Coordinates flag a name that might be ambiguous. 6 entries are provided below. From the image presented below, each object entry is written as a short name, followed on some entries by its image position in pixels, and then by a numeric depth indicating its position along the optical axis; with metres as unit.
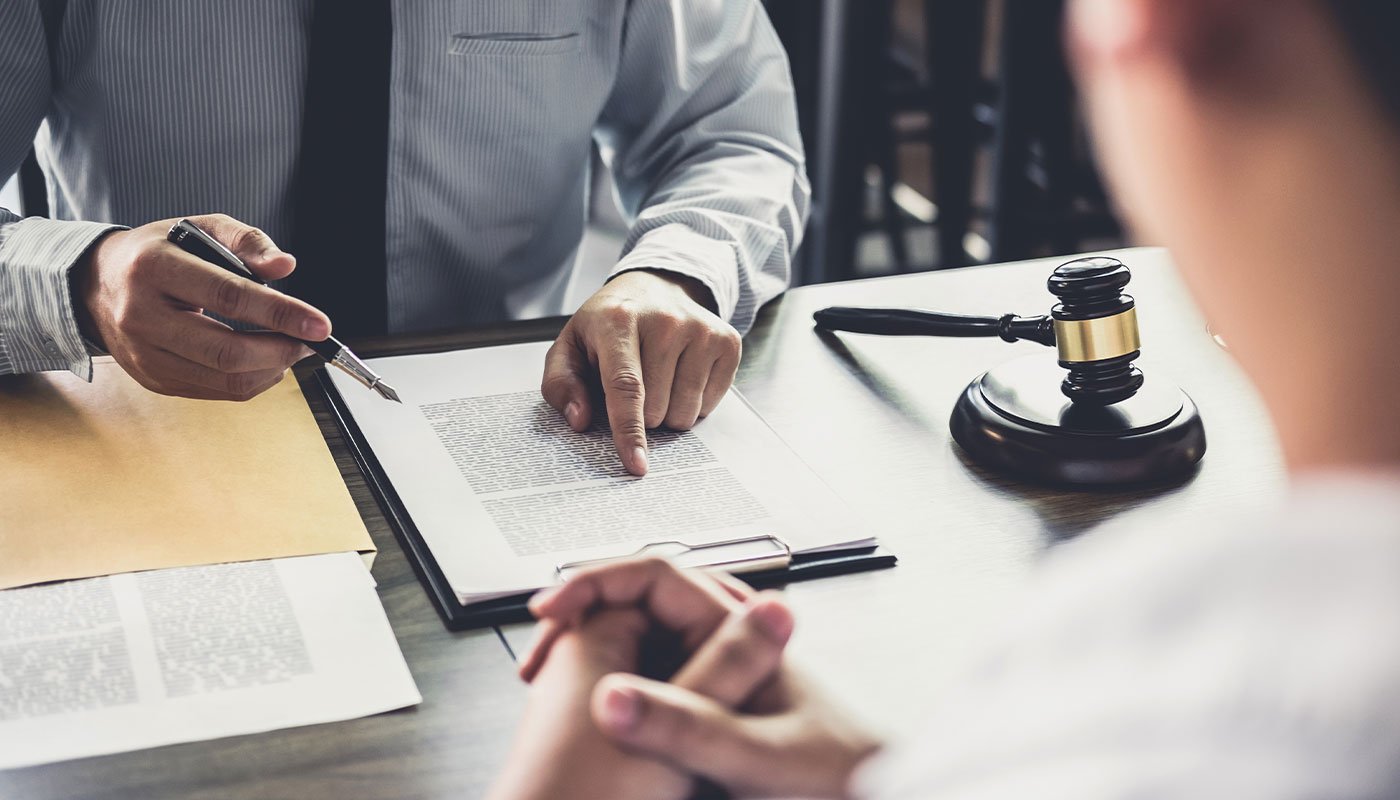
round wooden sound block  0.99
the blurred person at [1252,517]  0.38
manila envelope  0.86
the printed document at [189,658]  0.70
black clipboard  0.82
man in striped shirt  1.09
